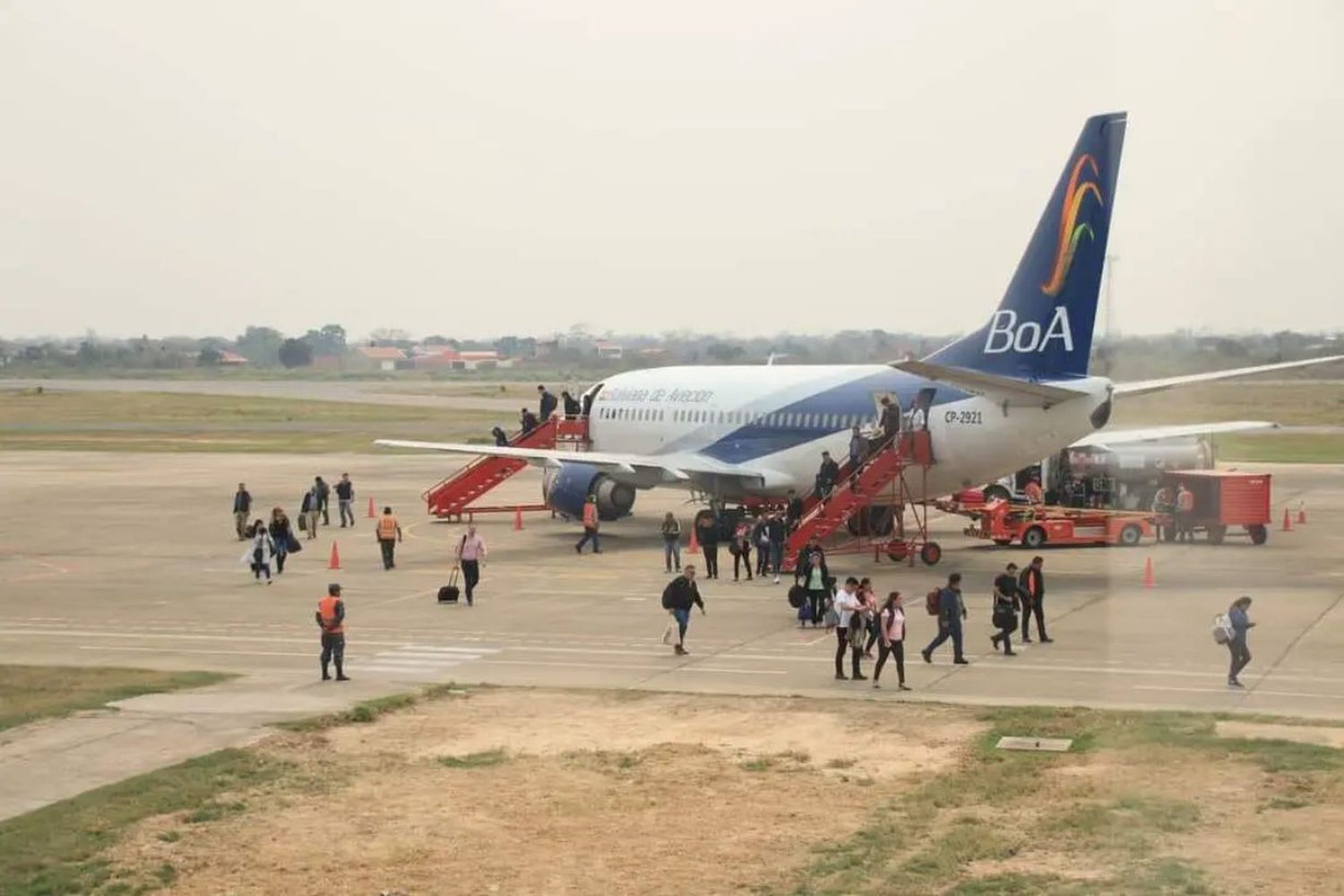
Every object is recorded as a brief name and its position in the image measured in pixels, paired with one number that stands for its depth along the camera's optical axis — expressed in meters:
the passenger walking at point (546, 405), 61.47
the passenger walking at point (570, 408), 61.12
